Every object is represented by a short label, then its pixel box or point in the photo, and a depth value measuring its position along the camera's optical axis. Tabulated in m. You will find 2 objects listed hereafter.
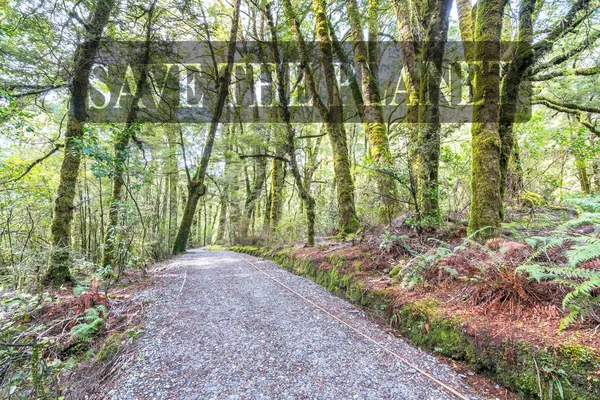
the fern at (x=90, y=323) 2.86
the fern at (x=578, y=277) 1.89
